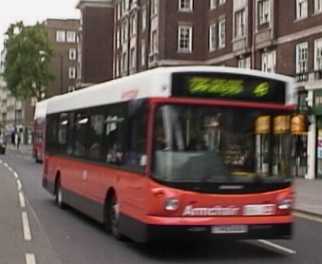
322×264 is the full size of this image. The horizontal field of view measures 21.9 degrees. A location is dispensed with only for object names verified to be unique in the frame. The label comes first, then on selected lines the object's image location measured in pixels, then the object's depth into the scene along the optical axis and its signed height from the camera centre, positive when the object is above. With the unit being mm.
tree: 100875 +9624
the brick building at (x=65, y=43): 135125 +16018
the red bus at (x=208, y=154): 11255 -198
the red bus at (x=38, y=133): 49238 +277
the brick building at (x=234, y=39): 38906 +6469
